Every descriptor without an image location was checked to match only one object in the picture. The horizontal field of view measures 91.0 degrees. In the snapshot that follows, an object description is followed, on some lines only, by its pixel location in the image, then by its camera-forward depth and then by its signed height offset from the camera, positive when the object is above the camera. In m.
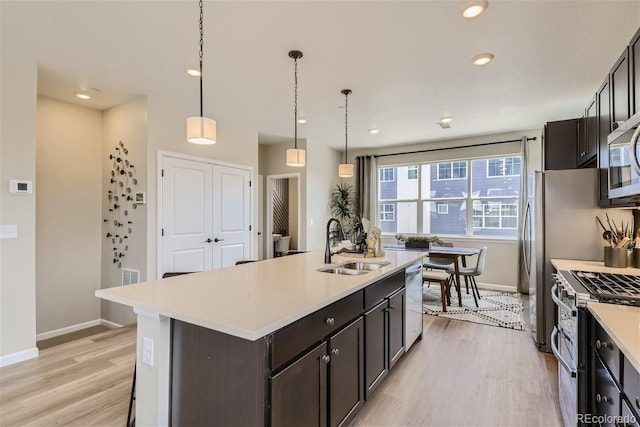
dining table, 4.36 -0.56
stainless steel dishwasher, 2.79 -0.85
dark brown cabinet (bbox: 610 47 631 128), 1.99 +0.83
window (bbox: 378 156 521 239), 5.54 +0.30
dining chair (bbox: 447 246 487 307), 4.44 -0.81
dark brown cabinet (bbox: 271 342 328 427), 1.29 -0.80
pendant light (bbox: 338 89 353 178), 4.07 +0.57
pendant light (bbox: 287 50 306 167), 3.05 +0.56
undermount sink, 2.58 -0.47
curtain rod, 5.31 +1.23
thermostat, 2.77 +0.24
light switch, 2.72 -0.16
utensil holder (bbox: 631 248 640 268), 2.39 -0.34
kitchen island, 1.26 -0.58
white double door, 3.96 -0.03
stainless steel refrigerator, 2.77 -0.13
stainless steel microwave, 1.70 +0.30
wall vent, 3.79 -0.77
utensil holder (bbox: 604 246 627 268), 2.41 -0.34
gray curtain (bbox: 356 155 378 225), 6.62 +0.55
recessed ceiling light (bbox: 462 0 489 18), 2.04 +1.36
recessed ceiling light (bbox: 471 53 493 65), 2.74 +1.37
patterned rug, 3.86 -1.32
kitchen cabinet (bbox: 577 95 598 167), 2.68 +0.71
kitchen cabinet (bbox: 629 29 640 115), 1.84 +0.85
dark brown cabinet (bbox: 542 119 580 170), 3.30 +0.74
